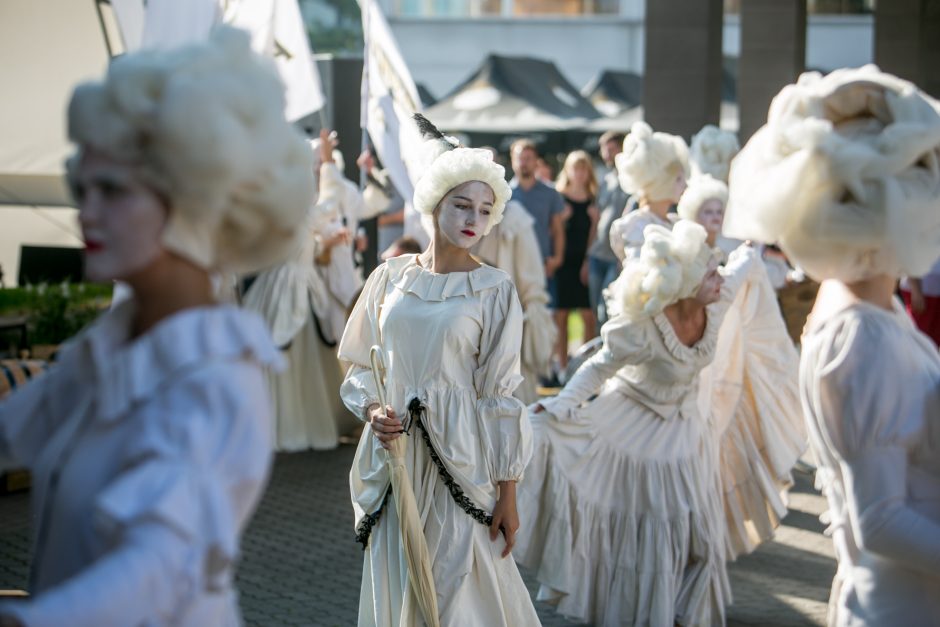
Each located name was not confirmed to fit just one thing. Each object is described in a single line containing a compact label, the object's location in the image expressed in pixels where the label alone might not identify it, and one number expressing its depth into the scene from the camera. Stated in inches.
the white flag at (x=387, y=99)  466.6
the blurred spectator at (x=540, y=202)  552.7
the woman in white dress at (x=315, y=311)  448.8
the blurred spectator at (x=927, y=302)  437.7
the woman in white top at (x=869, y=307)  120.3
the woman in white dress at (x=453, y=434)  205.8
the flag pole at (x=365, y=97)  460.8
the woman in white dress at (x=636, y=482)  256.4
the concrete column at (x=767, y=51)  753.6
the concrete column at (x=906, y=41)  933.8
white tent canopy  363.6
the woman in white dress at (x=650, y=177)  348.5
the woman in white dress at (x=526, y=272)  476.1
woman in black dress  615.5
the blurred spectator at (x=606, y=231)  489.9
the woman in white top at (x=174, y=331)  90.8
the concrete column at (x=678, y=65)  633.6
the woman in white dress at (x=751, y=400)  298.7
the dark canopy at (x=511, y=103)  1039.0
